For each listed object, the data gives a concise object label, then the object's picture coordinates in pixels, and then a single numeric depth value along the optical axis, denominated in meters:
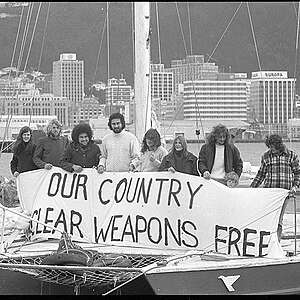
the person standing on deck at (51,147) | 13.55
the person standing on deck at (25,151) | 13.87
